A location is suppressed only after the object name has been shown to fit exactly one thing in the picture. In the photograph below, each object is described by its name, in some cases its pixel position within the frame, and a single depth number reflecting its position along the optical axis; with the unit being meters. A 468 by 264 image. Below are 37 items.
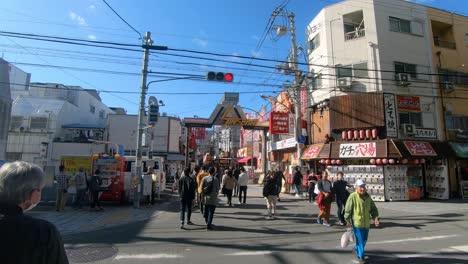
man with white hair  2.02
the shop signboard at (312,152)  20.66
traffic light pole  14.85
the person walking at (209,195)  9.80
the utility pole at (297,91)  21.36
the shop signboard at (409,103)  19.77
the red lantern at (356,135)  19.42
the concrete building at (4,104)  19.24
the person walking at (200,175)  12.66
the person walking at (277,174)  12.05
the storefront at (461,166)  19.78
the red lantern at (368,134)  19.00
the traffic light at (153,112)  17.67
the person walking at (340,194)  10.99
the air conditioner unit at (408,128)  19.03
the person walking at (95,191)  13.45
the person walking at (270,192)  11.82
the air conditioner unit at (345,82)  20.14
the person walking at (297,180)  19.86
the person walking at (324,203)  11.03
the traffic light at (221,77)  14.05
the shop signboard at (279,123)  22.50
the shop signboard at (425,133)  19.64
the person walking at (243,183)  16.16
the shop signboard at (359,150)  18.48
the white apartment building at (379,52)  20.14
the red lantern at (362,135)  19.23
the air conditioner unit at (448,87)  21.03
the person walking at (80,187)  13.62
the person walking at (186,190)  10.09
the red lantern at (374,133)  18.82
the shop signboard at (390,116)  18.78
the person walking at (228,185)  15.36
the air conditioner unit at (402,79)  19.86
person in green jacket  6.46
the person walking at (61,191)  13.13
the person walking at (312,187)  17.24
